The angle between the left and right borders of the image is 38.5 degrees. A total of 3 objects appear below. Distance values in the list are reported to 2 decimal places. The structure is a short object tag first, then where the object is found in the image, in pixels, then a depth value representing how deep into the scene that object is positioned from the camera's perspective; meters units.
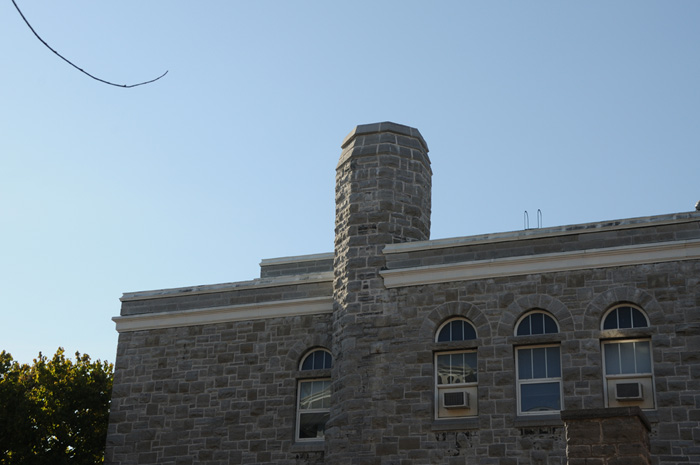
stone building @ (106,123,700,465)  17.80
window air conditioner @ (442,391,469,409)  18.48
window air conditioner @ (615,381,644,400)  17.34
